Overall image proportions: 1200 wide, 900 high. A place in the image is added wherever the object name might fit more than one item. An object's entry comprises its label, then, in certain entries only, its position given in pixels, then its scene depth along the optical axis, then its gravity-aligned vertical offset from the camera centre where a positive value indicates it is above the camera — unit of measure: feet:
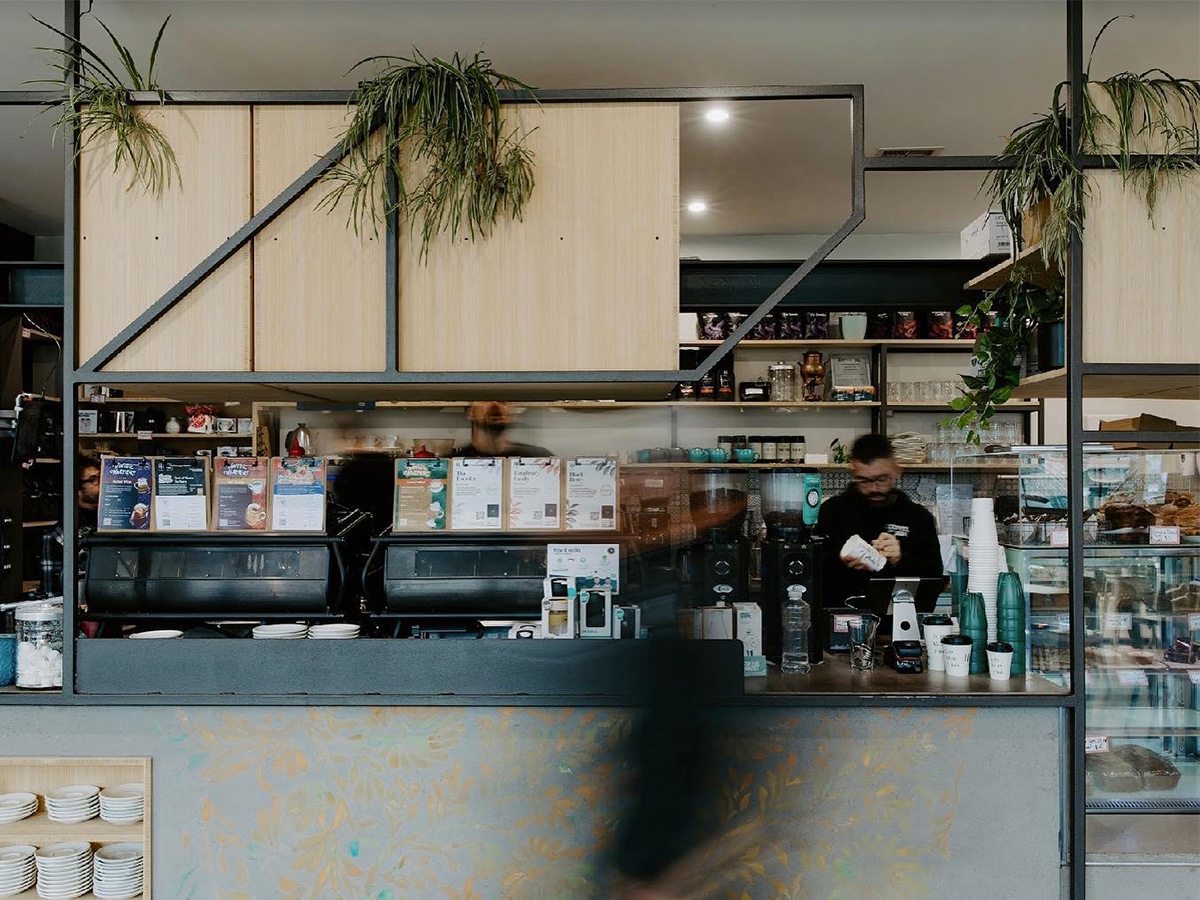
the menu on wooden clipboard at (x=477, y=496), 9.86 -0.43
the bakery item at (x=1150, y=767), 9.03 -3.09
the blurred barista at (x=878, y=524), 14.10 -1.06
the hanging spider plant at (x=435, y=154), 8.40 +2.83
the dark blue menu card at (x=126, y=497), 9.84 -0.44
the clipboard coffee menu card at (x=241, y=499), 9.81 -0.46
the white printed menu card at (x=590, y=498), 9.89 -0.45
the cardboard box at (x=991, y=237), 10.12 +2.48
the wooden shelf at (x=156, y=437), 21.57 +0.47
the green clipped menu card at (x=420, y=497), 9.84 -0.44
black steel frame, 8.36 +0.81
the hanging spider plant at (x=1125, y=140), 8.55 +3.00
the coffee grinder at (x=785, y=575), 9.53 -1.24
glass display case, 9.16 -1.51
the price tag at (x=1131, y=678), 9.27 -2.25
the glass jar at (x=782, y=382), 19.35 +1.58
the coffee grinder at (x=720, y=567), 9.40 -1.14
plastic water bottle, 9.16 -1.78
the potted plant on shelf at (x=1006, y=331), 9.25 +1.32
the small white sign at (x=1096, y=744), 8.80 -2.77
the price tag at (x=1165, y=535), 9.39 -0.81
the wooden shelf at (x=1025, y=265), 9.33 +2.06
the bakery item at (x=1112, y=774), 8.87 -3.09
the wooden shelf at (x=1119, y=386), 9.00 +0.74
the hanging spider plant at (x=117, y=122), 8.50 +3.14
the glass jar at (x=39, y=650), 8.63 -1.83
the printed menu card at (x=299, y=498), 9.75 -0.45
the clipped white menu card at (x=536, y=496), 9.87 -0.43
